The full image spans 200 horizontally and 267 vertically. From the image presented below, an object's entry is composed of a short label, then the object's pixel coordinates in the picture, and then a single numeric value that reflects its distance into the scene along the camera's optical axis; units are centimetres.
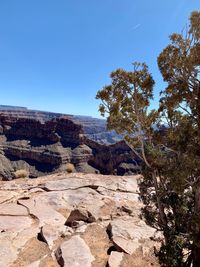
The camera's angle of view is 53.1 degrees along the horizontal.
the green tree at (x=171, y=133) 641
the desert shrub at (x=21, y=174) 2113
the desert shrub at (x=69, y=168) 2266
